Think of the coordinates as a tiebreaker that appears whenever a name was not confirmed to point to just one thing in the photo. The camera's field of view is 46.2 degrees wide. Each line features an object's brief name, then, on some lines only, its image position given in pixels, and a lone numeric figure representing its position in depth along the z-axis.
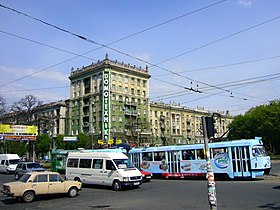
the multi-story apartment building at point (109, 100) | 78.00
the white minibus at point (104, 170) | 19.14
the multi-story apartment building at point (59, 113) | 92.38
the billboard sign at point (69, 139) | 48.72
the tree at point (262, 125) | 60.59
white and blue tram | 22.62
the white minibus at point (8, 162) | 39.72
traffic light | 9.55
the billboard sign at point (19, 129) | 50.41
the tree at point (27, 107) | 58.91
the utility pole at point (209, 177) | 8.82
